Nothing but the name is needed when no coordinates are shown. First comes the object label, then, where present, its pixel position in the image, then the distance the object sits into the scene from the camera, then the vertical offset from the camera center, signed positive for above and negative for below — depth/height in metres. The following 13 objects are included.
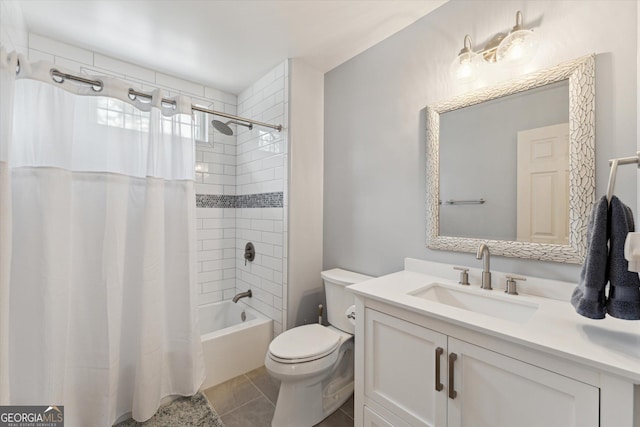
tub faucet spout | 2.38 -0.75
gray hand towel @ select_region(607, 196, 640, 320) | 0.70 -0.17
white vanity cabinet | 0.74 -0.58
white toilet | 1.42 -0.84
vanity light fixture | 1.17 +0.77
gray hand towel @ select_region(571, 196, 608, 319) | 0.74 -0.15
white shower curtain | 1.18 -0.20
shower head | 2.09 +0.69
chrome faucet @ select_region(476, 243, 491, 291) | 1.23 -0.27
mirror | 1.07 +0.23
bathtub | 1.87 -1.01
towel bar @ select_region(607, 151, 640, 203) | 0.71 +0.14
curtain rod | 1.24 +0.66
